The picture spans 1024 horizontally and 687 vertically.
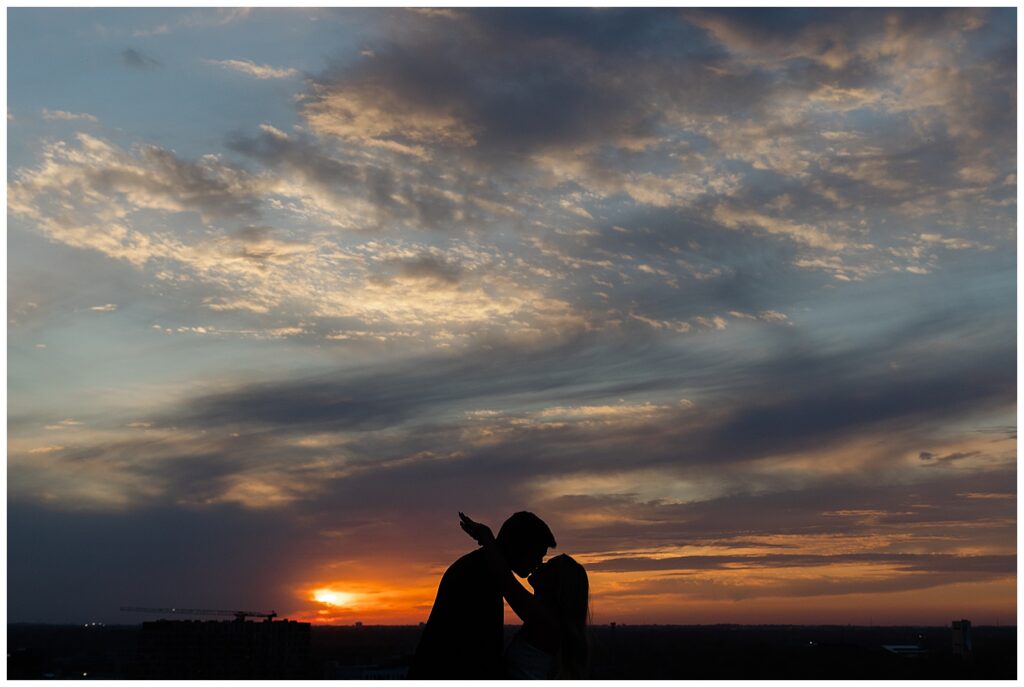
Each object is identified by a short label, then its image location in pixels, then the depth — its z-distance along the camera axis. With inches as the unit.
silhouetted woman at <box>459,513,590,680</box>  224.5
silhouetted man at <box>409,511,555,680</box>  228.5
